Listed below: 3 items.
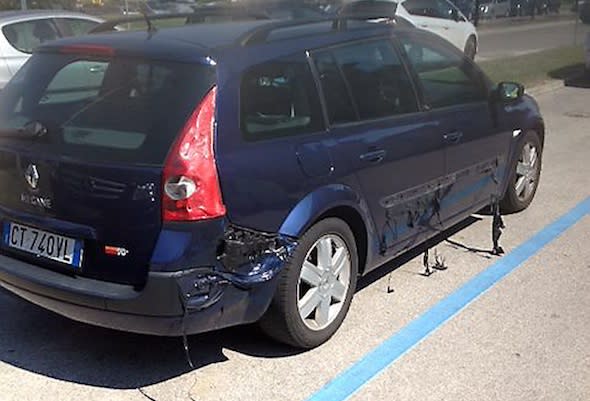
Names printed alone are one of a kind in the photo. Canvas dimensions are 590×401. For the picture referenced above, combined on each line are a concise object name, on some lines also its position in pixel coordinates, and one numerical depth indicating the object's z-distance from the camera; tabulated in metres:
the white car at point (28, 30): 9.01
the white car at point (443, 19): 16.61
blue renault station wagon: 3.18
